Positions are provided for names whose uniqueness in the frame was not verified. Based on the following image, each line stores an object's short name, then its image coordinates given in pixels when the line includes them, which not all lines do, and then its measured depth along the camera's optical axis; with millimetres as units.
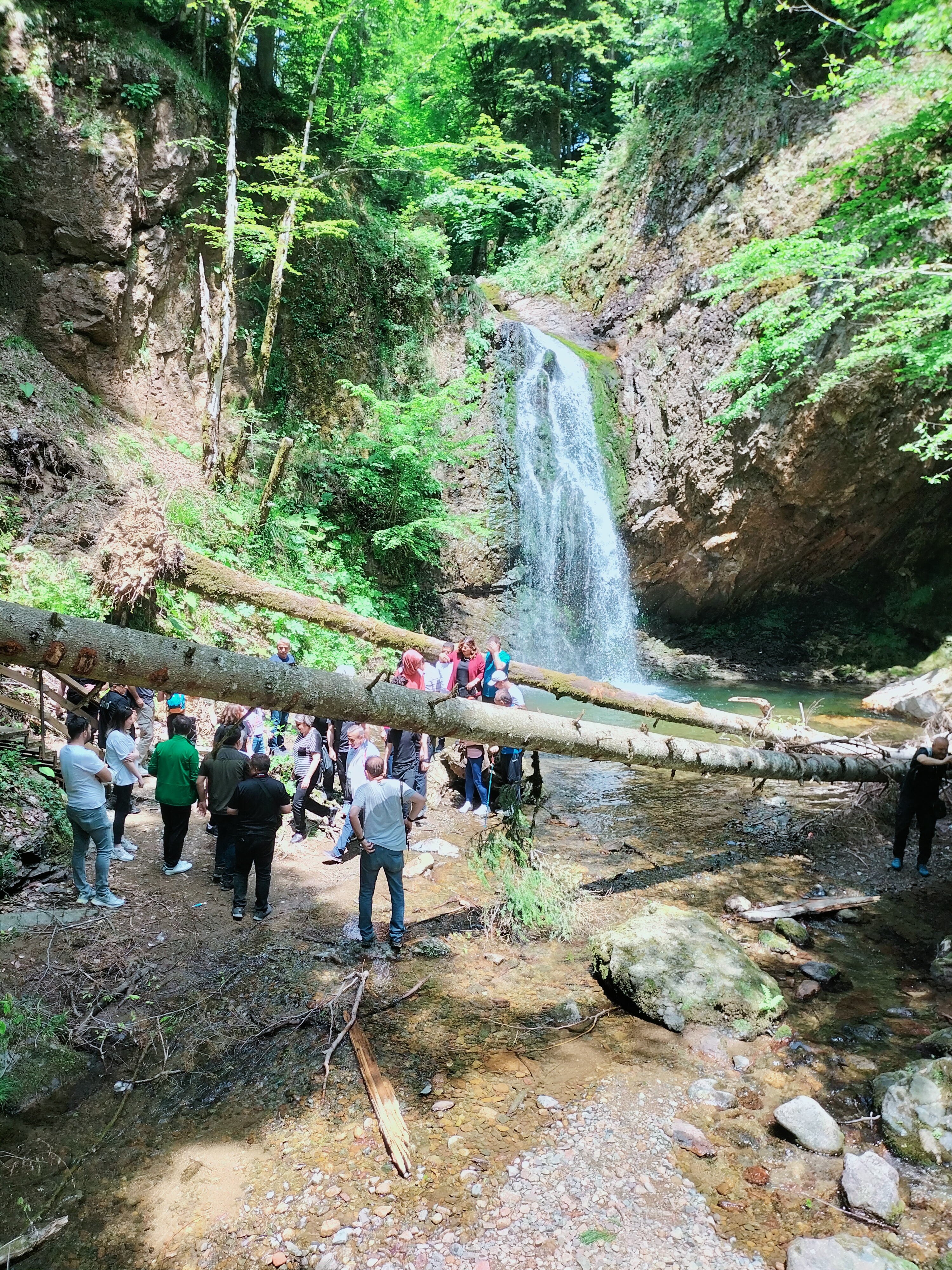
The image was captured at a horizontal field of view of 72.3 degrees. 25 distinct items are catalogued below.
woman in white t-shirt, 6047
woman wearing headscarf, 7238
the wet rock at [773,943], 5297
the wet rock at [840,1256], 2574
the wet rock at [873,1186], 2902
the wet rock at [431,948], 5047
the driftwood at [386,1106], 3205
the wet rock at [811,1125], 3281
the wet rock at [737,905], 5930
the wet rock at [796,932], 5414
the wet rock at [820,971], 4840
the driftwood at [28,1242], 2660
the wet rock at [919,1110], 3219
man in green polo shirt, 5789
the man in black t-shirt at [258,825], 5215
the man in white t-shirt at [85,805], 4953
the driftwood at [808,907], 5816
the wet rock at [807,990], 4648
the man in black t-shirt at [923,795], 6832
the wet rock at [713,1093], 3628
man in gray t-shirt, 4996
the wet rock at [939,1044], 3936
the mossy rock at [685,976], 4309
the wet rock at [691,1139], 3303
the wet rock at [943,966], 4832
